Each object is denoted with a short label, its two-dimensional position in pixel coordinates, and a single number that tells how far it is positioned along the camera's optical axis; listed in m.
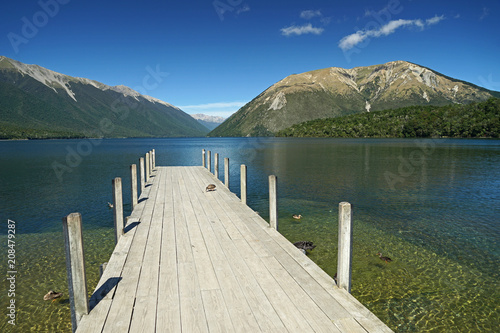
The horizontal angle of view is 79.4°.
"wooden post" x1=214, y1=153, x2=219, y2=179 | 21.51
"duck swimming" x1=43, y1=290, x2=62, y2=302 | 7.55
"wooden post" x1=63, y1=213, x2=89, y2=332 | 4.34
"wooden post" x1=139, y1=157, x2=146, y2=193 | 16.33
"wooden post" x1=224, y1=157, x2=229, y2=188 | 16.41
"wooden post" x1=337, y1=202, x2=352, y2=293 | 5.16
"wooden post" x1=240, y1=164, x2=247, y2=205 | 12.16
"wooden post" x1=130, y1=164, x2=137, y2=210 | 11.95
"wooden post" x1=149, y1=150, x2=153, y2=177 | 22.80
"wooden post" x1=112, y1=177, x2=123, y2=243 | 8.11
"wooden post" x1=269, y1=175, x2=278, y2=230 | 8.79
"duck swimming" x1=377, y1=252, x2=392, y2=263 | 9.93
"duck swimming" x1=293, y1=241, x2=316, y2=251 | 10.65
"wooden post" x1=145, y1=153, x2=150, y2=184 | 20.47
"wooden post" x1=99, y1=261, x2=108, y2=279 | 6.42
